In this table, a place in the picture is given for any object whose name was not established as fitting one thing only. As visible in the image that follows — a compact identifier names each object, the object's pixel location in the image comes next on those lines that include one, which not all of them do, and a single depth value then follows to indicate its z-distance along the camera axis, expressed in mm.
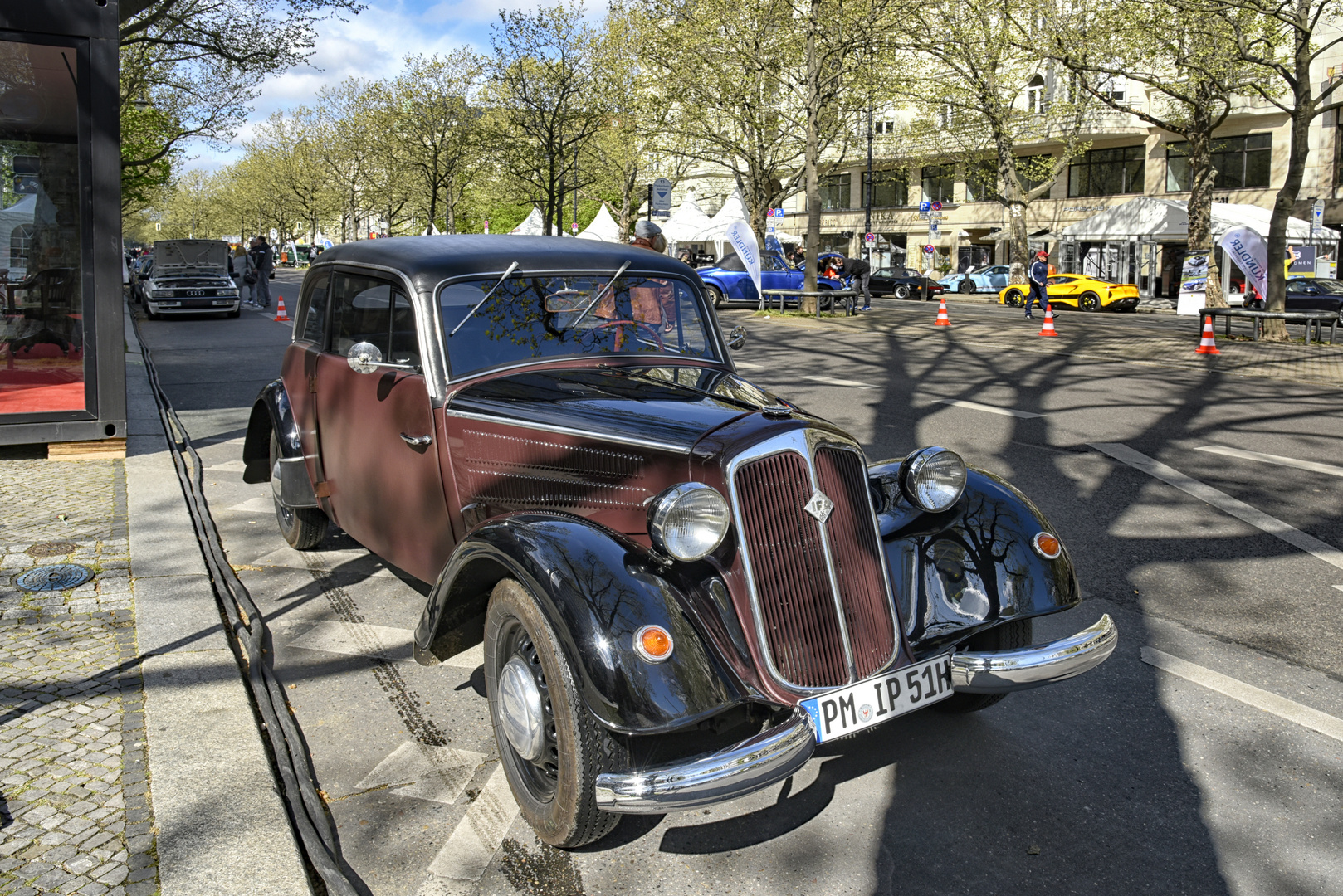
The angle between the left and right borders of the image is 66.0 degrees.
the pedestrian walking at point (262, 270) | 29016
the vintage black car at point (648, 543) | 2904
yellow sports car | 33125
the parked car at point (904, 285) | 40719
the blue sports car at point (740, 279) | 27781
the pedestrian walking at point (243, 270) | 29125
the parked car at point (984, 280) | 41625
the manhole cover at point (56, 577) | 5121
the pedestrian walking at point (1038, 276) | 28578
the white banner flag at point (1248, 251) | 19609
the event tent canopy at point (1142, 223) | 38281
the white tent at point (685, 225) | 40281
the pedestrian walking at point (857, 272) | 37844
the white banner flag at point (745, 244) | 23000
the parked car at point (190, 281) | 24000
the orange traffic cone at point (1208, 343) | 17031
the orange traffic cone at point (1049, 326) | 21188
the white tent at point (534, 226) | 50053
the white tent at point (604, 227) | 38531
